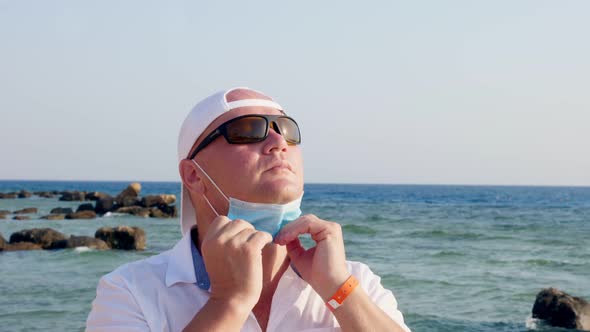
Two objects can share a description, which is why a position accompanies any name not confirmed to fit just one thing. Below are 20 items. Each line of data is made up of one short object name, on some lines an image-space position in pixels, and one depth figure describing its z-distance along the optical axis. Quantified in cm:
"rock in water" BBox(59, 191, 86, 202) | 6209
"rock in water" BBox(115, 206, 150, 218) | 3644
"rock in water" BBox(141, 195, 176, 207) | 3912
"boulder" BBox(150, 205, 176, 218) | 3591
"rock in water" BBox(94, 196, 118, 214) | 3962
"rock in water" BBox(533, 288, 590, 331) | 1086
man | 235
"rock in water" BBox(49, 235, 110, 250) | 1908
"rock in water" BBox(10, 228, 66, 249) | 1970
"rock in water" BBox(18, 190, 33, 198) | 6931
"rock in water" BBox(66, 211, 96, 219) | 3519
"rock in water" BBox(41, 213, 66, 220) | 3444
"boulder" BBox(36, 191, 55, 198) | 7040
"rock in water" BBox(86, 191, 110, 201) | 5714
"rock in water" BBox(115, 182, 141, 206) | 4178
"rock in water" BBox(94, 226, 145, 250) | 1953
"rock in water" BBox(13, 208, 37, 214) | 4032
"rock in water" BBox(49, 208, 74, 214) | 3853
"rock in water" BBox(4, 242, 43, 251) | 1945
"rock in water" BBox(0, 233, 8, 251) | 1938
